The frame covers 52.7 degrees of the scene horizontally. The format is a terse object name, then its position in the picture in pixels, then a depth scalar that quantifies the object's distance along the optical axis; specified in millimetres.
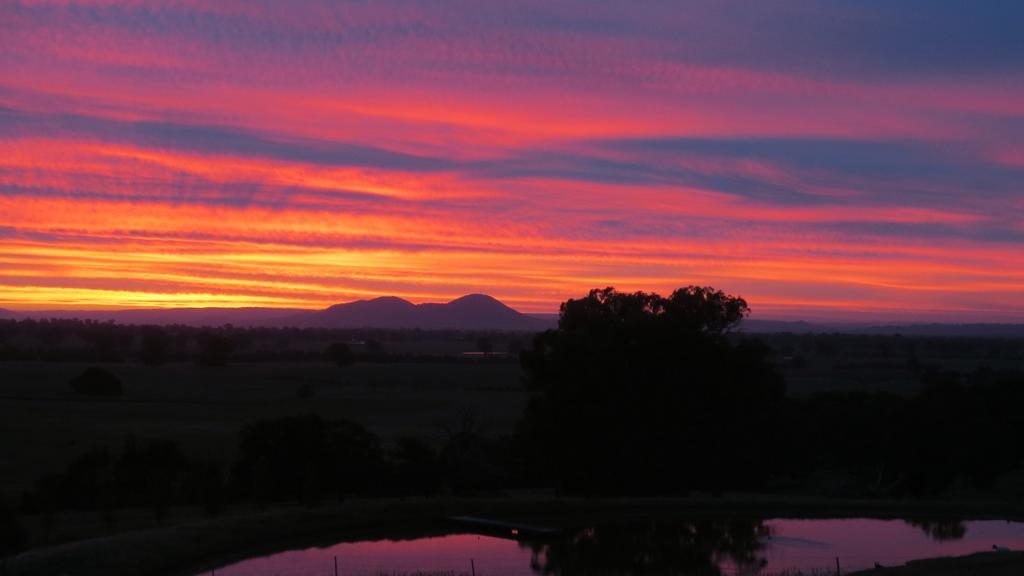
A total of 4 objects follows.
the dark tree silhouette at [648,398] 38438
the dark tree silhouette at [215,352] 110125
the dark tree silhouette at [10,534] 23984
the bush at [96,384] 78625
